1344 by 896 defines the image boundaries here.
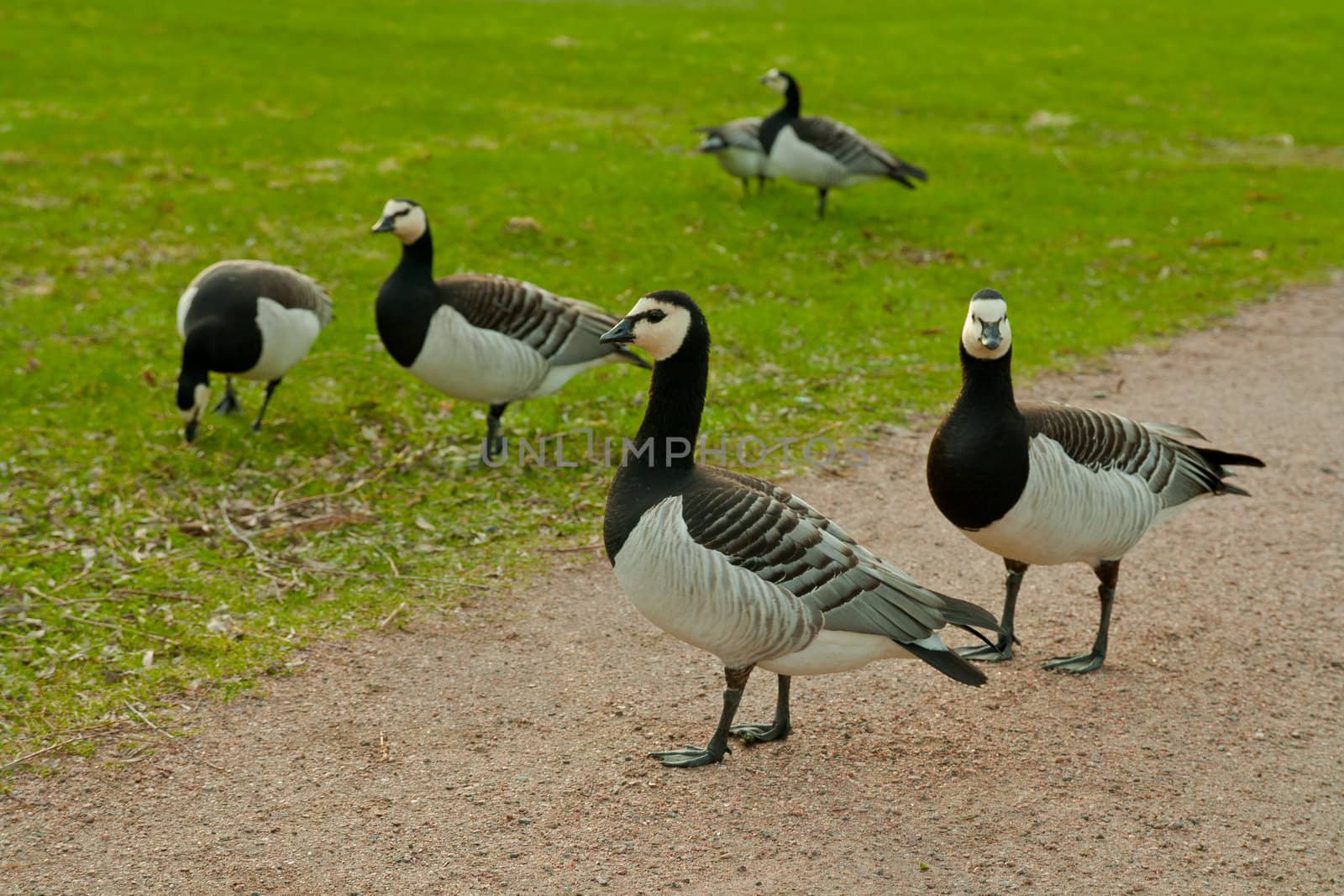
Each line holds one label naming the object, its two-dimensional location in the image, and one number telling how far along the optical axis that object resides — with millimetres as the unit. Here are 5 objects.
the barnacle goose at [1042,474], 6387
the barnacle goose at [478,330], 9102
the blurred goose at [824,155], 16062
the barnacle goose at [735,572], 5727
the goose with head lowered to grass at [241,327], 9461
